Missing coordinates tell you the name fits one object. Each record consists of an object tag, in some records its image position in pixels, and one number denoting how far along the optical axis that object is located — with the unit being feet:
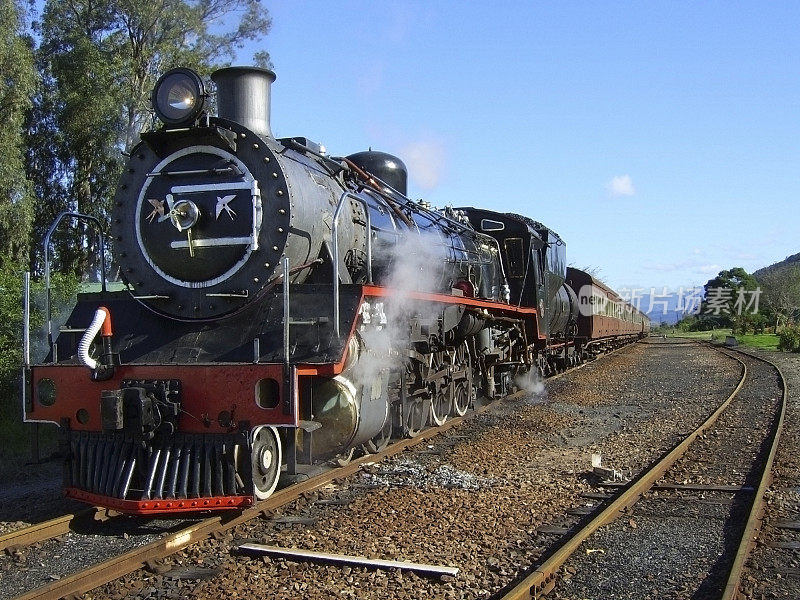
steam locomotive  18.35
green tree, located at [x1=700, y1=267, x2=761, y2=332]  213.87
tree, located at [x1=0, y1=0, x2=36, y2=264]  63.21
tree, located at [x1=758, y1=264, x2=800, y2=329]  211.41
